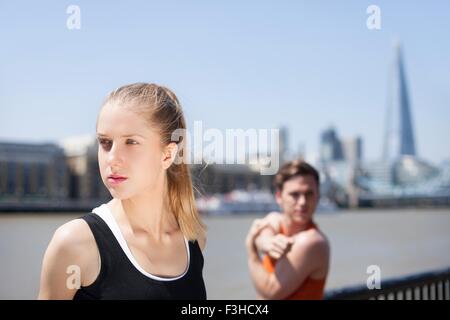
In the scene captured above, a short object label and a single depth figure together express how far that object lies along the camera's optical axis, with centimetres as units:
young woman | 208
